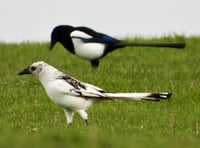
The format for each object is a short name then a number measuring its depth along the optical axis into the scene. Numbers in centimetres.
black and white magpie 2966
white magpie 1769
